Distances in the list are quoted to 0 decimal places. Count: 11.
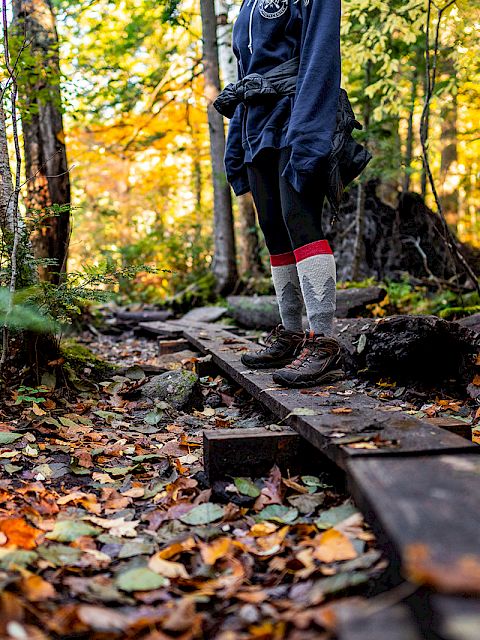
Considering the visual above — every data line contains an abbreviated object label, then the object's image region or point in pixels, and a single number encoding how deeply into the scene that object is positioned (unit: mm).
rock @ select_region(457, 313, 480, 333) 3465
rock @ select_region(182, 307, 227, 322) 7455
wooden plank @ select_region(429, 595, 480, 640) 893
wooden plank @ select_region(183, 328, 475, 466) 1730
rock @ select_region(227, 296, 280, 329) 6432
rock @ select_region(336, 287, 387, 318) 5859
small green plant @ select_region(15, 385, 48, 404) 3123
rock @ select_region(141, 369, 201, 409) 3518
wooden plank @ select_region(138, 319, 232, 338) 6145
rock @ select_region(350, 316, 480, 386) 3209
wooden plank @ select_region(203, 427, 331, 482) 2176
